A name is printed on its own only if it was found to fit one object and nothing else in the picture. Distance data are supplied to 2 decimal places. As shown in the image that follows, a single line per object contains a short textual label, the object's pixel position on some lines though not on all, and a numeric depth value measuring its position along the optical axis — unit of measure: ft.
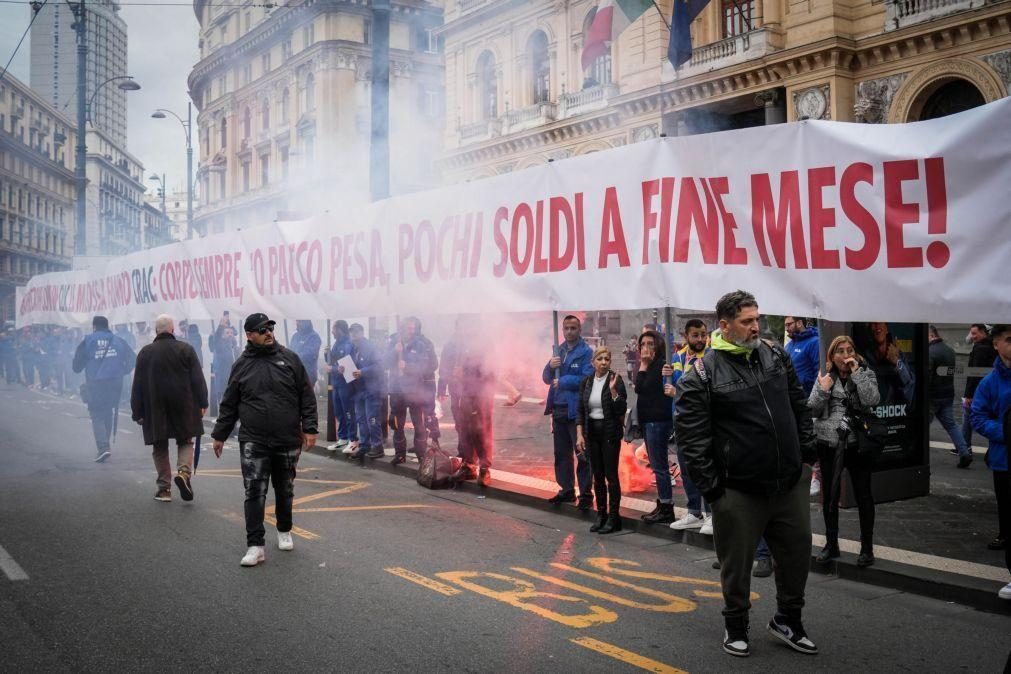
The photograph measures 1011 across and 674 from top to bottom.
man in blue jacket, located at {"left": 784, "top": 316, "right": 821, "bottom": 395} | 25.82
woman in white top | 22.35
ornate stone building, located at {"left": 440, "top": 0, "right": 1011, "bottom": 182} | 64.80
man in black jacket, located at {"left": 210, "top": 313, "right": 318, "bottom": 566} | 20.02
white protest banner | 16.19
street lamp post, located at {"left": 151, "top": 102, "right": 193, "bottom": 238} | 119.21
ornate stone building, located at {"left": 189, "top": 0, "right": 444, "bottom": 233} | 114.83
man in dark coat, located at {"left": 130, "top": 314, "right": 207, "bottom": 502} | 26.76
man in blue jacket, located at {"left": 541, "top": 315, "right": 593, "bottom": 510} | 24.62
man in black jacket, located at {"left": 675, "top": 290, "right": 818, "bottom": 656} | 13.34
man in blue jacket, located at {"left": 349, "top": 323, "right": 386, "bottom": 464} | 34.88
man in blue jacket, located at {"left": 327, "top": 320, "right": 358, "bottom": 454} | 36.06
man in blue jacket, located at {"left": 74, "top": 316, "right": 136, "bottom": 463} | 34.24
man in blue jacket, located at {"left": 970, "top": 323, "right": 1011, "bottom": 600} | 16.67
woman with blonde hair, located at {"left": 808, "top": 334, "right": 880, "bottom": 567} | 18.45
